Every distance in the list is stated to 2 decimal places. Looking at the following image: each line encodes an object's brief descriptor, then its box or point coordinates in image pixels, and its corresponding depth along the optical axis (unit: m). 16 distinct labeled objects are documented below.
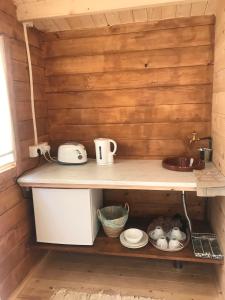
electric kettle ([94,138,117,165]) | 1.87
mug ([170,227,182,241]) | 1.73
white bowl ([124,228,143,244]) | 1.69
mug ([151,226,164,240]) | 1.74
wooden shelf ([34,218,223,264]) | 1.59
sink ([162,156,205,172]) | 1.67
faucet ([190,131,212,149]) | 1.83
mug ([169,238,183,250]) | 1.65
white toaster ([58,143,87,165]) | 1.89
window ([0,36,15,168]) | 1.54
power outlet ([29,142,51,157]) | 1.82
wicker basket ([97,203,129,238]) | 1.74
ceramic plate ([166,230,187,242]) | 1.74
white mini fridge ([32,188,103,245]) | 1.63
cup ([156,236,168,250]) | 1.66
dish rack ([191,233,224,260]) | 1.56
